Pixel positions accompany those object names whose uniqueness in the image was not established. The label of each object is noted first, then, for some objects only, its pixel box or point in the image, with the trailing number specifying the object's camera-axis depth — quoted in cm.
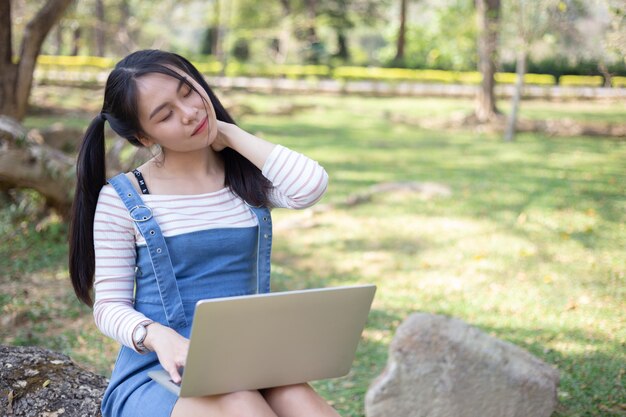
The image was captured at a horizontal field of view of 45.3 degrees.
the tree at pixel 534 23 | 988
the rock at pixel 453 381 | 260
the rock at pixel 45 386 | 195
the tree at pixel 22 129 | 468
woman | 162
